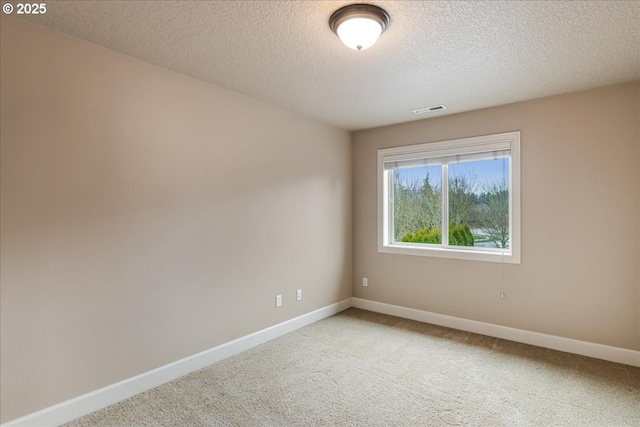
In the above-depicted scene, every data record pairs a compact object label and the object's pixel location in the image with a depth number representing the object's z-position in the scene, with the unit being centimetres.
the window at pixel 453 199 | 366
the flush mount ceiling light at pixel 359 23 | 191
